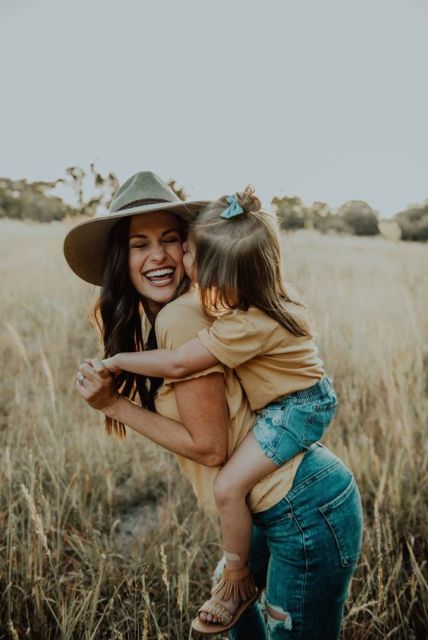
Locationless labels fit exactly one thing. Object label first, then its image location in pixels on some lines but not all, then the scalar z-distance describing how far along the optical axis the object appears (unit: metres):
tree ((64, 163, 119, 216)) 17.92
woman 1.42
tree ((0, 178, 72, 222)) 32.47
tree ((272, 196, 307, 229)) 21.20
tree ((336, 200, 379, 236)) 24.66
